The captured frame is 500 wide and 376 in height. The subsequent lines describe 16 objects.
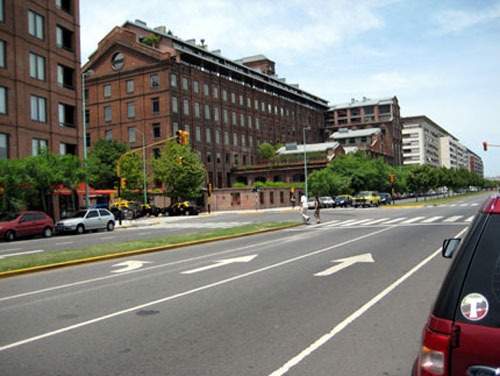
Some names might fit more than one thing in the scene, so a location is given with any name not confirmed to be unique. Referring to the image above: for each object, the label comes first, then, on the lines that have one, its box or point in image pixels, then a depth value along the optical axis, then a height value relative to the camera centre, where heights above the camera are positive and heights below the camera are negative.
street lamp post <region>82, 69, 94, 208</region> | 33.08 +2.81
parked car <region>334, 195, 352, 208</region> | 60.56 -0.99
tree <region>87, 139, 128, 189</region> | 64.44 +6.11
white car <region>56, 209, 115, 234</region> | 28.36 -1.28
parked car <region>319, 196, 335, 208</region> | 60.91 -1.07
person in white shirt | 27.40 -0.78
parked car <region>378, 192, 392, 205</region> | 67.23 -0.99
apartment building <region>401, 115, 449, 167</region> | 170.12 +18.49
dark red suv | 2.39 -0.67
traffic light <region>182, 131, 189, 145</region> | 29.91 +3.86
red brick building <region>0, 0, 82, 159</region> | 33.34 +9.63
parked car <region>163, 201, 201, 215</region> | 53.97 -1.24
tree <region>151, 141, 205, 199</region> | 58.31 +3.25
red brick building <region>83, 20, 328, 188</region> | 70.12 +16.16
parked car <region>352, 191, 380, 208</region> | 55.72 -0.87
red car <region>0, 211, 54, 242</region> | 24.45 -1.18
